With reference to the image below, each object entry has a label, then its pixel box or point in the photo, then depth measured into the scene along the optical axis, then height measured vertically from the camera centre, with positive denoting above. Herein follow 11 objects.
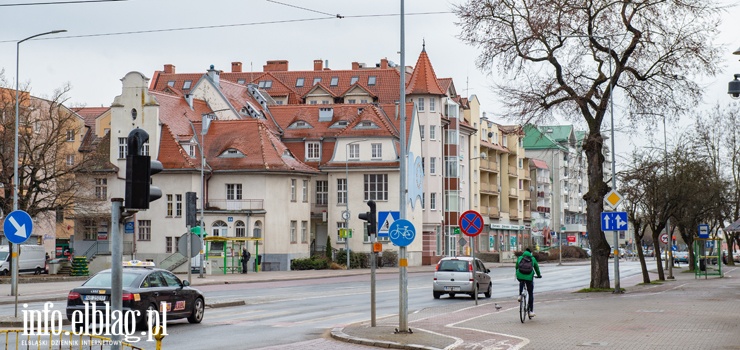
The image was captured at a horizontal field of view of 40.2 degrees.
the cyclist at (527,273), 23.33 -0.63
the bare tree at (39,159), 53.56 +4.96
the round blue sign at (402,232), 19.30 +0.28
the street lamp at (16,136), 34.44 +4.40
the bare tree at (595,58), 36.78 +6.97
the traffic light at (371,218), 20.59 +0.59
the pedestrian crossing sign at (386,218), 20.92 +0.60
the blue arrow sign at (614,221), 34.50 +0.82
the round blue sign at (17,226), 23.17 +0.56
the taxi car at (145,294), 20.89 -0.95
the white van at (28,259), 57.44 -0.54
